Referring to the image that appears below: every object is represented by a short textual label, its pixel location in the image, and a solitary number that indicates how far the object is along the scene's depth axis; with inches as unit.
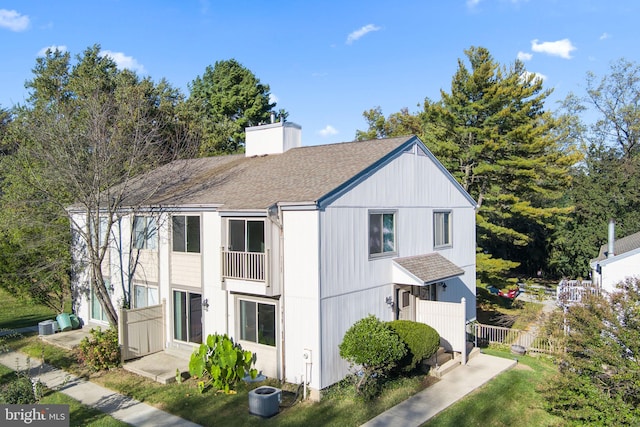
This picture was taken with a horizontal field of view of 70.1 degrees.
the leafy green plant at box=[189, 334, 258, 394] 474.9
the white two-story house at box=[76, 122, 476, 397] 474.6
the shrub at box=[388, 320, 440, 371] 494.0
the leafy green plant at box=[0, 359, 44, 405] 406.3
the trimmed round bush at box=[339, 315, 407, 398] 445.7
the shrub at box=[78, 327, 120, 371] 555.8
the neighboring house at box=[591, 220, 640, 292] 819.4
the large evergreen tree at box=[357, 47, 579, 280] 1079.6
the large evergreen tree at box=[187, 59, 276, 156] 1630.9
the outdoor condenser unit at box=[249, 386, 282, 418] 420.5
